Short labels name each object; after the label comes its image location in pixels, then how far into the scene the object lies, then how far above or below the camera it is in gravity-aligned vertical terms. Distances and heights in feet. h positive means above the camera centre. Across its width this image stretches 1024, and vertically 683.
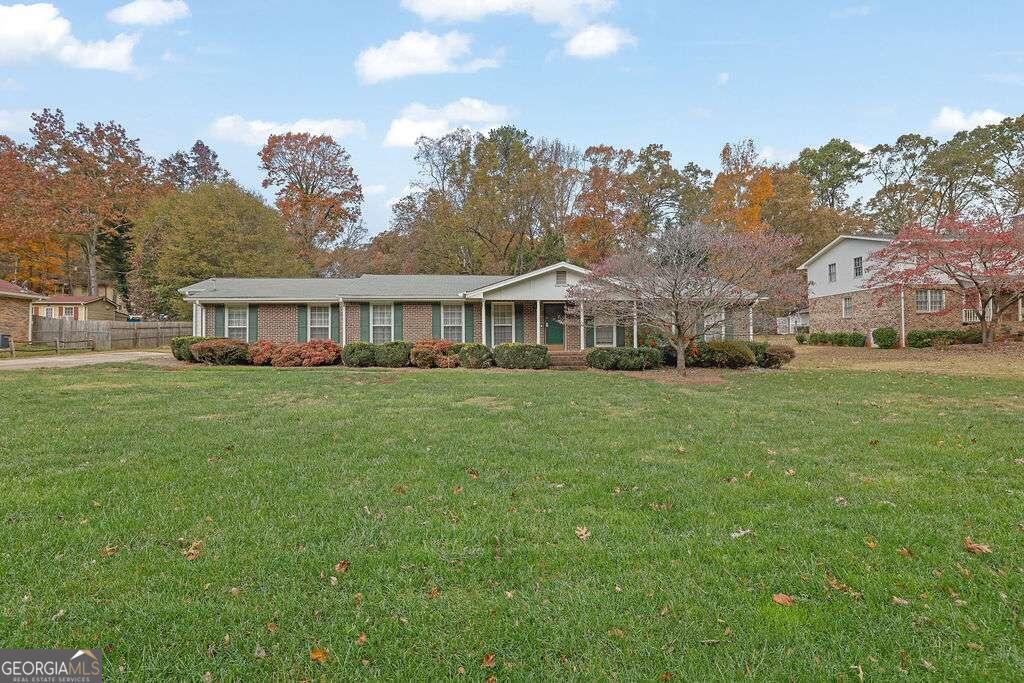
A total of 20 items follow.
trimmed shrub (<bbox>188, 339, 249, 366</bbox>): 53.47 -0.92
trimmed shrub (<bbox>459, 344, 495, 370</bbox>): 51.75 -1.84
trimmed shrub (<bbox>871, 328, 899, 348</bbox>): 74.54 -0.71
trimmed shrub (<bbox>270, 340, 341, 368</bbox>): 53.06 -1.39
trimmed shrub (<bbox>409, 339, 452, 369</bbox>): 52.75 -1.38
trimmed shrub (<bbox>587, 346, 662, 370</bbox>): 49.44 -2.17
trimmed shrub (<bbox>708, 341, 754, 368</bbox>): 50.08 -1.92
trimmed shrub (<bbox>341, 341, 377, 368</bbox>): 54.13 -1.51
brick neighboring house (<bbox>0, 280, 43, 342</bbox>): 74.84 +5.24
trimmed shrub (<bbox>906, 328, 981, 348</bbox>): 69.62 -0.77
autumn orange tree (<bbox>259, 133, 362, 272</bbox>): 126.72 +40.71
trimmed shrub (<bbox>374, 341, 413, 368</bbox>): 53.67 -1.45
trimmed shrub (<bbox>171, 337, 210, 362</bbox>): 55.67 -0.38
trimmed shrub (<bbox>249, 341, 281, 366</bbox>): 53.93 -1.15
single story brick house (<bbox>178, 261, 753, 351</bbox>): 62.03 +2.84
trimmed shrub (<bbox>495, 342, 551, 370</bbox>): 50.62 -1.87
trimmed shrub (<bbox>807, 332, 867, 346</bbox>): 80.84 -0.99
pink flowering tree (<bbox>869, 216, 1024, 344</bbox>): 58.34 +8.76
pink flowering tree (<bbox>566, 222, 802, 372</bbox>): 42.75 +5.08
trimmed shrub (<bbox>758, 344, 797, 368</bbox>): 51.83 -2.33
